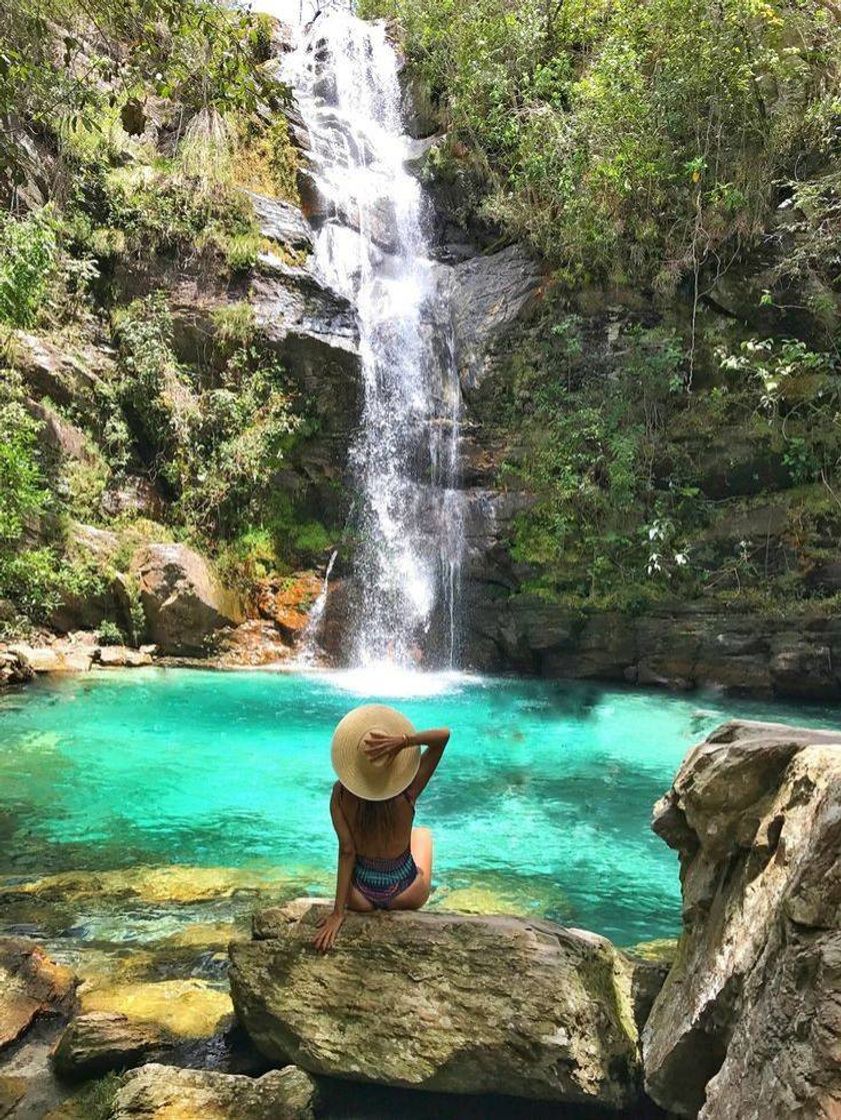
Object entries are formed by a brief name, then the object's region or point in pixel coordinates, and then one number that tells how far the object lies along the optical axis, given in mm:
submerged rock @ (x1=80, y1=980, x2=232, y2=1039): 3289
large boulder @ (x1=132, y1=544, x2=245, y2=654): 13336
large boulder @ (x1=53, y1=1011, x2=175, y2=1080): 2967
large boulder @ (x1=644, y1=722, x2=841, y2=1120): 1758
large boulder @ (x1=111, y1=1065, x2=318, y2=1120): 2600
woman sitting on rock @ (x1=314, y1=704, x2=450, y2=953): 3129
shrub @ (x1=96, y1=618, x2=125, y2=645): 13086
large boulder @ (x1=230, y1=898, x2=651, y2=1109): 2750
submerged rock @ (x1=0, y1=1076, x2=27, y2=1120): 2795
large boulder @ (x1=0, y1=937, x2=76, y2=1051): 3262
